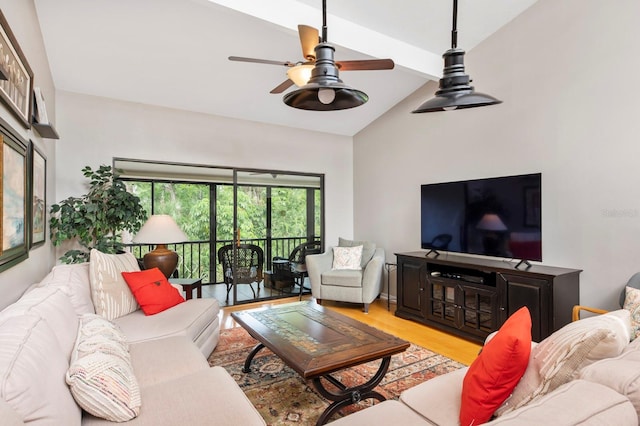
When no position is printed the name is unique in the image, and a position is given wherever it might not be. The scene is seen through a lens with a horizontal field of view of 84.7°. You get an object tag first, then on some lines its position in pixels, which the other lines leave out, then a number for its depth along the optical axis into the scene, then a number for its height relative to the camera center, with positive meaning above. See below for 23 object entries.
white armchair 4.51 -0.81
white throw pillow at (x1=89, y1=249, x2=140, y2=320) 2.65 -0.55
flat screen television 3.18 +0.00
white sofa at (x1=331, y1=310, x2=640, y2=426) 0.78 -0.44
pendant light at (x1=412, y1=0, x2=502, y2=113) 1.55 +0.57
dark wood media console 2.93 -0.73
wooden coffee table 1.96 -0.79
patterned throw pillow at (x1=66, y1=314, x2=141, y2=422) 1.35 -0.67
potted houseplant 3.43 +0.01
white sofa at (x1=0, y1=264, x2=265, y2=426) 1.09 -0.65
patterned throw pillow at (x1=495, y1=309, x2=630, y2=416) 1.07 -0.44
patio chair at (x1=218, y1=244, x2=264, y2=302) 5.04 -0.70
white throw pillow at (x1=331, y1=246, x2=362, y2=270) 4.91 -0.57
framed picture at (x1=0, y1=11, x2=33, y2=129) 1.75 +0.80
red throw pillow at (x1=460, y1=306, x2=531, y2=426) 1.19 -0.54
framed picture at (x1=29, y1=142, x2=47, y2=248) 2.50 +0.17
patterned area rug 2.23 -1.22
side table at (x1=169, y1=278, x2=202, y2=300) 3.64 -0.70
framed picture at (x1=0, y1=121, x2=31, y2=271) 1.79 +0.09
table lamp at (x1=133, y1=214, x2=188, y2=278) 3.64 -0.22
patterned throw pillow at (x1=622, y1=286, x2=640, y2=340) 2.16 -0.57
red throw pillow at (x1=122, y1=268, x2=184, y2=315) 2.80 -0.60
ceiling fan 2.38 +1.08
